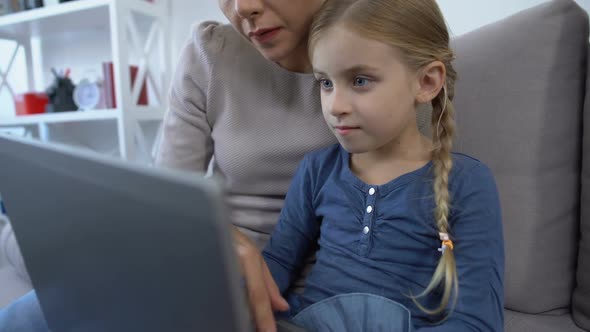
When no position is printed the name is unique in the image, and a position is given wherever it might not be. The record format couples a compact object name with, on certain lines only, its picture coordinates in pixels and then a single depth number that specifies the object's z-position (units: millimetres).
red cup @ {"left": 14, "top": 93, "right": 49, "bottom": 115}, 1907
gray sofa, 718
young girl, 533
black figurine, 1844
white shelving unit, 1565
